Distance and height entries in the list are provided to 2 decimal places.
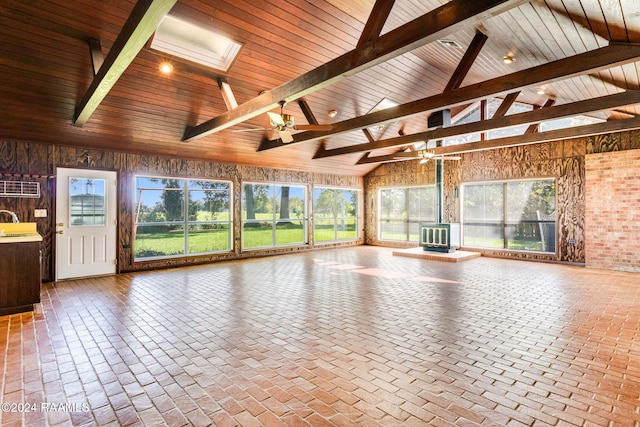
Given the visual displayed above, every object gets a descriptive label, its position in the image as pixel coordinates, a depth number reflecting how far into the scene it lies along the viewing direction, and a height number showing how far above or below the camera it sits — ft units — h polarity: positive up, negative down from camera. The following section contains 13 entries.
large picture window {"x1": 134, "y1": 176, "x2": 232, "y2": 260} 25.12 -0.05
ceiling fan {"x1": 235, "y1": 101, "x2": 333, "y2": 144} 14.88 +4.31
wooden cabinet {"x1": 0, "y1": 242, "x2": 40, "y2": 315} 13.43 -2.66
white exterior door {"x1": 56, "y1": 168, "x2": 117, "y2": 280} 20.18 -0.53
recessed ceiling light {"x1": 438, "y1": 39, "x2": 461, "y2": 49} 17.06 +9.35
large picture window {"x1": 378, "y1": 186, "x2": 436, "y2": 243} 35.09 +0.33
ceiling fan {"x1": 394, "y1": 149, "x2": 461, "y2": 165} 24.36 +5.21
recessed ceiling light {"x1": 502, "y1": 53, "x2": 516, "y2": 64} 15.39 +7.59
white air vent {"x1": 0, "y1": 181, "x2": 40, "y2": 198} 18.21 +1.51
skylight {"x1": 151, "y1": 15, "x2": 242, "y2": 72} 14.87 +8.51
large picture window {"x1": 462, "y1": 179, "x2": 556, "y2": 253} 27.09 -0.12
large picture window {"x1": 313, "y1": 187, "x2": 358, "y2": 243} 35.81 +0.00
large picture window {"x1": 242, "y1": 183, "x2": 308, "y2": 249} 30.68 -0.10
